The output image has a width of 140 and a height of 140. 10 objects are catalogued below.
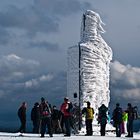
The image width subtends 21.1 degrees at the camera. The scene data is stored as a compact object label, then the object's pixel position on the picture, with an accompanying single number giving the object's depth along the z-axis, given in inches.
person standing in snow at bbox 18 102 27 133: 824.2
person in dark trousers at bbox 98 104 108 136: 811.0
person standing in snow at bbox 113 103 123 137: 801.5
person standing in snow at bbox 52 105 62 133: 844.3
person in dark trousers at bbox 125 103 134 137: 800.2
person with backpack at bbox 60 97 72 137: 771.2
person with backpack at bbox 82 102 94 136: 810.1
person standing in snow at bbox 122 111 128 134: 944.9
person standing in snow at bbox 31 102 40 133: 842.3
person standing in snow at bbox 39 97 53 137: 740.3
